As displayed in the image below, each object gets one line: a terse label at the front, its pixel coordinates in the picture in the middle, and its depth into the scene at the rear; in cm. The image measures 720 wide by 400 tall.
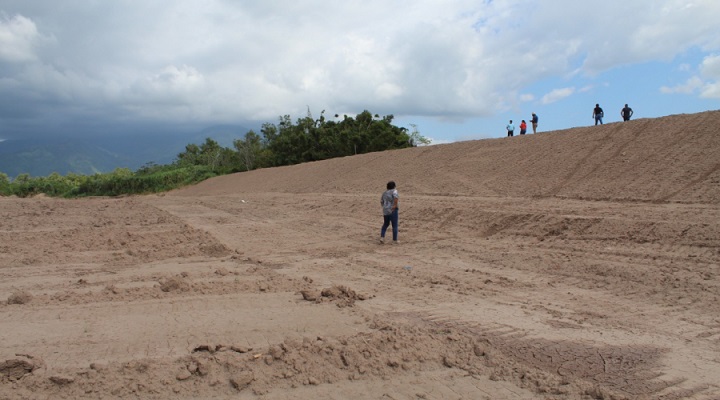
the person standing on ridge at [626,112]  2142
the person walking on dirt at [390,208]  1173
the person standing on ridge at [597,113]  2252
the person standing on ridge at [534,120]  2588
